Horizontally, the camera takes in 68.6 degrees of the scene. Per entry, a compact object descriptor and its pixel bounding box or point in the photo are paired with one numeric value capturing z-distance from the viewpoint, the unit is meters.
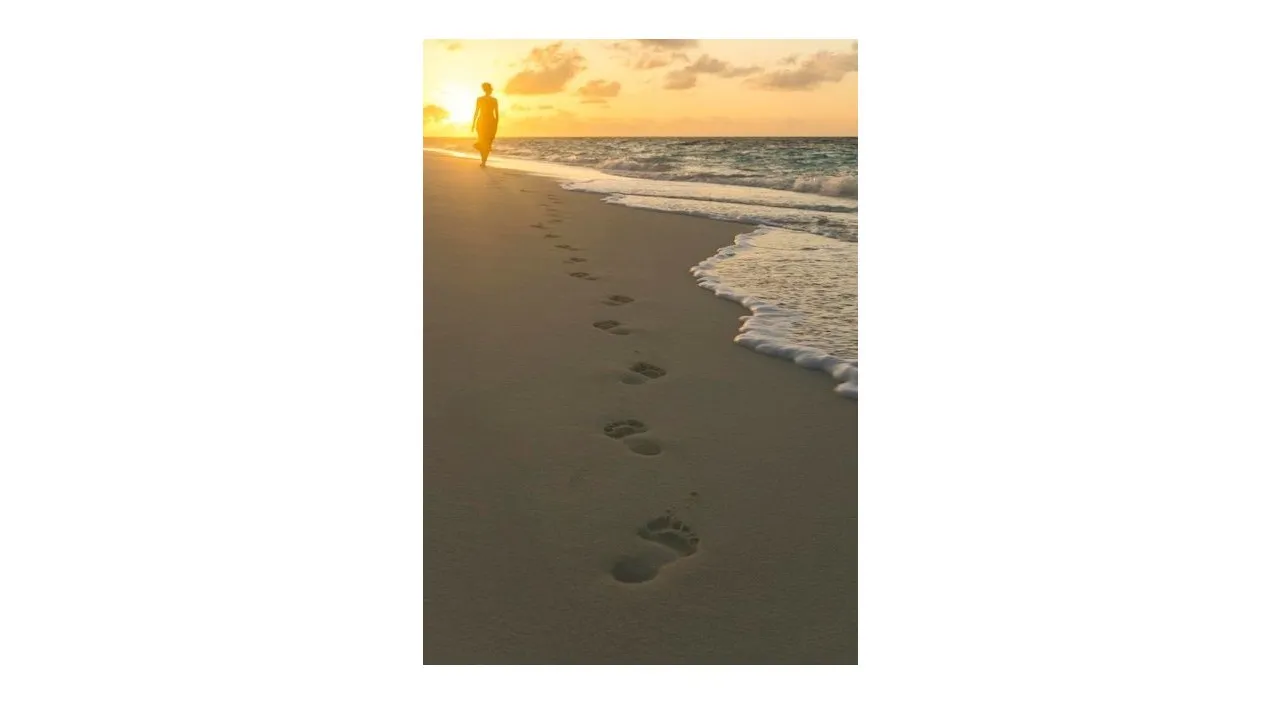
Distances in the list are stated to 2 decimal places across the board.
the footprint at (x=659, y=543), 2.30
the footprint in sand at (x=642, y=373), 2.93
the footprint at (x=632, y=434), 2.62
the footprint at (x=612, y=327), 3.21
